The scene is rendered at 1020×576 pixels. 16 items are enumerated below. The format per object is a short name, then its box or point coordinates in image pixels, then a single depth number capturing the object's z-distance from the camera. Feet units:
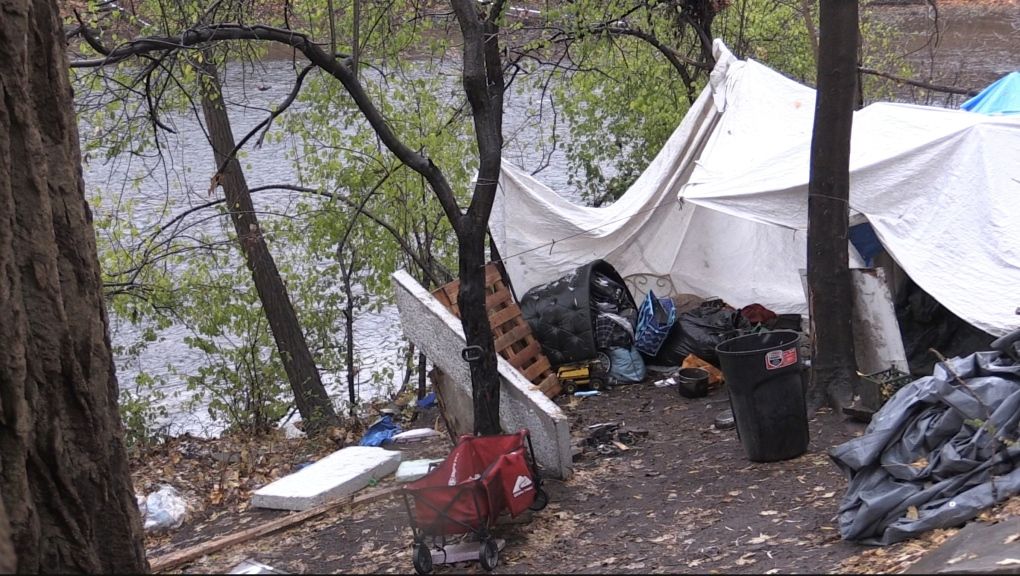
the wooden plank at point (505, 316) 30.40
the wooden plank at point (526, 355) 30.25
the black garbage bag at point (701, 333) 30.83
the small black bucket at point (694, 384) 28.94
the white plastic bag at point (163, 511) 24.95
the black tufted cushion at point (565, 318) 31.40
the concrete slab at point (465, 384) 22.98
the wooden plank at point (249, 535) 20.94
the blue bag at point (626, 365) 31.50
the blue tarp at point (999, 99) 31.78
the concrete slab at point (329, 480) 23.20
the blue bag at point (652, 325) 31.78
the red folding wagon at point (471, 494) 18.08
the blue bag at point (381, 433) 29.53
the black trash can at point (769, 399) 22.02
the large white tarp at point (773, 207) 25.49
